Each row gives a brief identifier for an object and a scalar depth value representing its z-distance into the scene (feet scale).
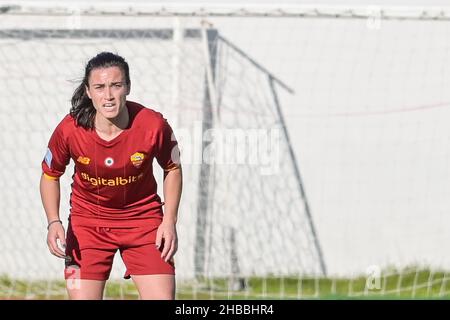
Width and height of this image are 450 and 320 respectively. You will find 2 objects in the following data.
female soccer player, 30.60
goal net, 52.26
